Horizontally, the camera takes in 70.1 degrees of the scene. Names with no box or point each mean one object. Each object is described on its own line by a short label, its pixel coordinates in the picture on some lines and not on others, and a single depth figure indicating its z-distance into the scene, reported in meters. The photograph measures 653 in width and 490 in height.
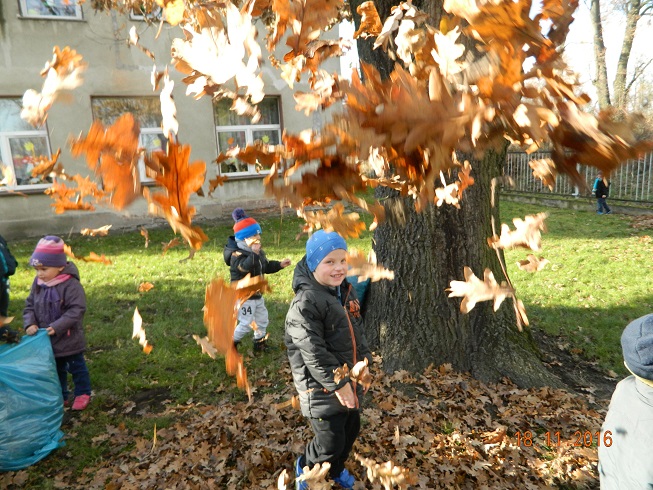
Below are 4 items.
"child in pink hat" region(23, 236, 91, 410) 3.70
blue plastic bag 3.06
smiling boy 2.51
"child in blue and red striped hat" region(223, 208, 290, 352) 4.51
